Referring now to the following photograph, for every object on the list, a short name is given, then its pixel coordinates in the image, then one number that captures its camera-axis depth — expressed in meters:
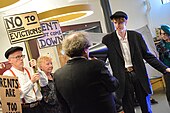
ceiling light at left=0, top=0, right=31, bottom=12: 4.07
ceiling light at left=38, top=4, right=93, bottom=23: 4.65
